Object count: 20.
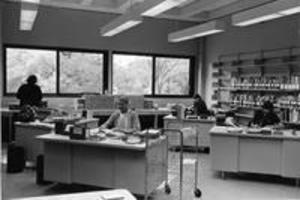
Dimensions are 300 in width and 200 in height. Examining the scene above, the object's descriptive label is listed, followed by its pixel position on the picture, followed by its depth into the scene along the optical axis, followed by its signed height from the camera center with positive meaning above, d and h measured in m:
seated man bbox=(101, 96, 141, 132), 5.25 -0.46
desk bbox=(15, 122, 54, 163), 5.71 -0.83
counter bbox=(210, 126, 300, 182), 5.08 -0.96
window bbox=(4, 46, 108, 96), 8.62 +0.46
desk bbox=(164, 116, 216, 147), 7.25 -0.75
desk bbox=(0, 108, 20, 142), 7.33 -0.85
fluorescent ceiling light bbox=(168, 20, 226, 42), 7.13 +1.31
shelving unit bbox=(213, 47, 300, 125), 7.11 +0.19
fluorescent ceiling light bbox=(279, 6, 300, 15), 5.23 +1.24
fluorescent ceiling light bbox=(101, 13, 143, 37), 6.65 +1.34
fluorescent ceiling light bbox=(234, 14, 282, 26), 5.81 +1.25
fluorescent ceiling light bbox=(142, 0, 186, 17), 5.30 +1.33
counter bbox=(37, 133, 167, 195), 4.21 -0.97
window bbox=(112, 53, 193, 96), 9.80 +0.39
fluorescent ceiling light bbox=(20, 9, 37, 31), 6.34 +1.38
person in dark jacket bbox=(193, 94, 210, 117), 7.62 -0.42
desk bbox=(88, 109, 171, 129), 7.65 -0.61
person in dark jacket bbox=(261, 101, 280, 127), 6.07 -0.49
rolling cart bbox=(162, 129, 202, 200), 4.12 -1.29
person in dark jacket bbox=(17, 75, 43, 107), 7.03 -0.14
